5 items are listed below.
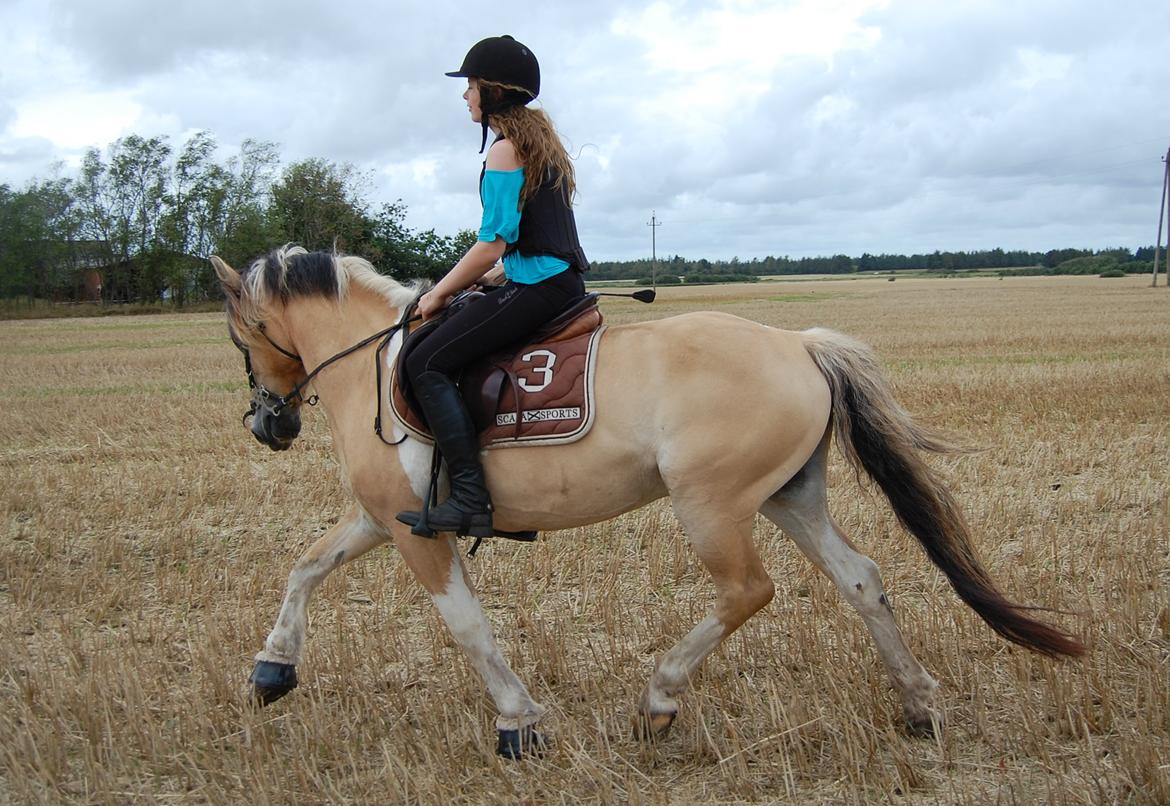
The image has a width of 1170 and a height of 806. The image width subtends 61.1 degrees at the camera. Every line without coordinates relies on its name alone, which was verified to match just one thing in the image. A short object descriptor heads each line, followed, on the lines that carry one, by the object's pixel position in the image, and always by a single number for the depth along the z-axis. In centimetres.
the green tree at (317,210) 3775
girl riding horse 399
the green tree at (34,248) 6212
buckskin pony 392
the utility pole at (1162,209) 5825
